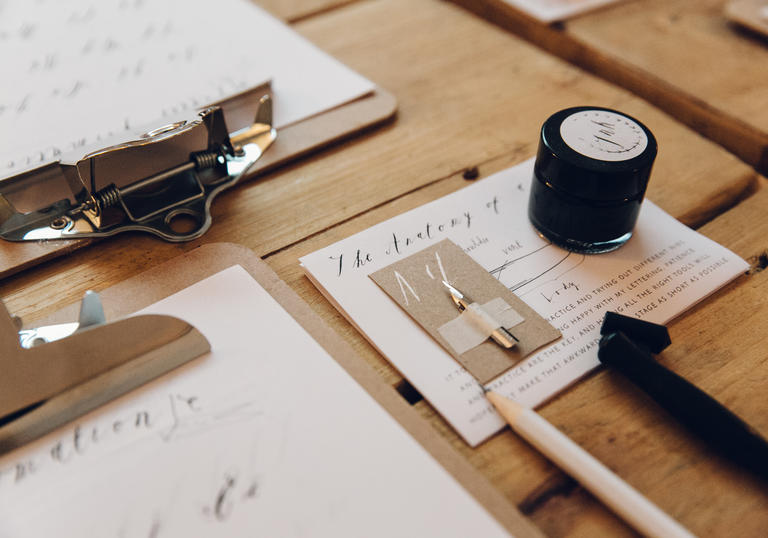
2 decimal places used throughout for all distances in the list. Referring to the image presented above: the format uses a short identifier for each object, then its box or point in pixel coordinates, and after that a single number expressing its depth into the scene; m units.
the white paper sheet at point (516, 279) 0.47
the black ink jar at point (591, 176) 0.50
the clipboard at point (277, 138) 0.57
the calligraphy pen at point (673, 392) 0.41
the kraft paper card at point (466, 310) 0.48
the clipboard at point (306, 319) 0.40
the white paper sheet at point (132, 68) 0.70
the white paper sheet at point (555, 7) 0.91
